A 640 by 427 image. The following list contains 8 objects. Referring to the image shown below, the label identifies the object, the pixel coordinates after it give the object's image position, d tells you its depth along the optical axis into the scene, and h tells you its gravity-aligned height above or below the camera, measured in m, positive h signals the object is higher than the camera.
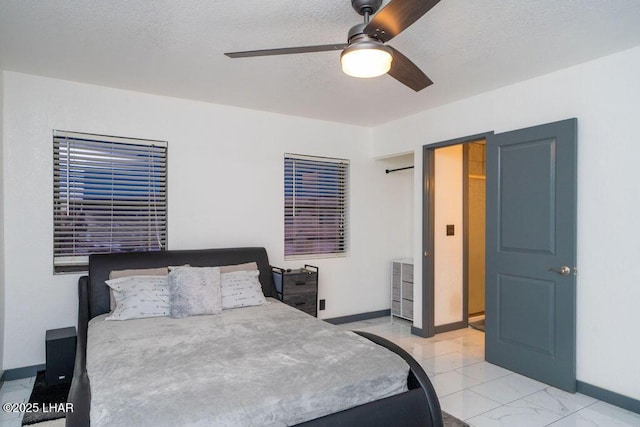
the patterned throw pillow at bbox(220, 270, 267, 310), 3.32 -0.70
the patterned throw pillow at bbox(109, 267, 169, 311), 3.21 -0.53
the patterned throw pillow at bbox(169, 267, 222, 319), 3.03 -0.66
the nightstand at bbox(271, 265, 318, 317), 4.05 -0.82
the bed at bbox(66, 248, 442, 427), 1.60 -0.82
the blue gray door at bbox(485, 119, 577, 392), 3.05 -0.34
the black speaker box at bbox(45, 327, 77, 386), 2.92 -1.14
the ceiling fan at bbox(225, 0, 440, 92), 1.67 +0.89
